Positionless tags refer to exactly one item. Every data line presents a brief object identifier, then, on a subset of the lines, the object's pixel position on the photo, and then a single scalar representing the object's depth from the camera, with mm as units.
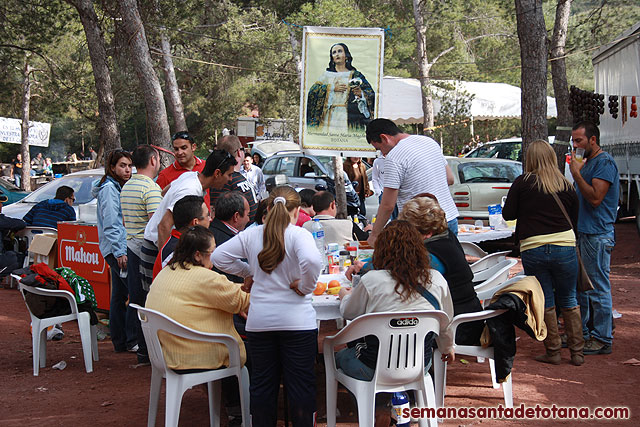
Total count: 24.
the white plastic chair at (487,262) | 6368
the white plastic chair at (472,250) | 7273
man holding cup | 5832
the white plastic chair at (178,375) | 4094
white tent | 21359
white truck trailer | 11297
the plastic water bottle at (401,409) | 4094
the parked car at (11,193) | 17969
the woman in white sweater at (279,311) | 3818
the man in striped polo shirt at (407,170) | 5809
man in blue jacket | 9938
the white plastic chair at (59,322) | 6121
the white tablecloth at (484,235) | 7766
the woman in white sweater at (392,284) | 3934
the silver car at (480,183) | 12586
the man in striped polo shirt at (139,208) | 6137
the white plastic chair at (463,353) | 4453
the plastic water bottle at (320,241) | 5573
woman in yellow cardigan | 4172
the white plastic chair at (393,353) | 3900
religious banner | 9133
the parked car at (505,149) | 18344
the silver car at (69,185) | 12172
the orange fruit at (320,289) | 4660
